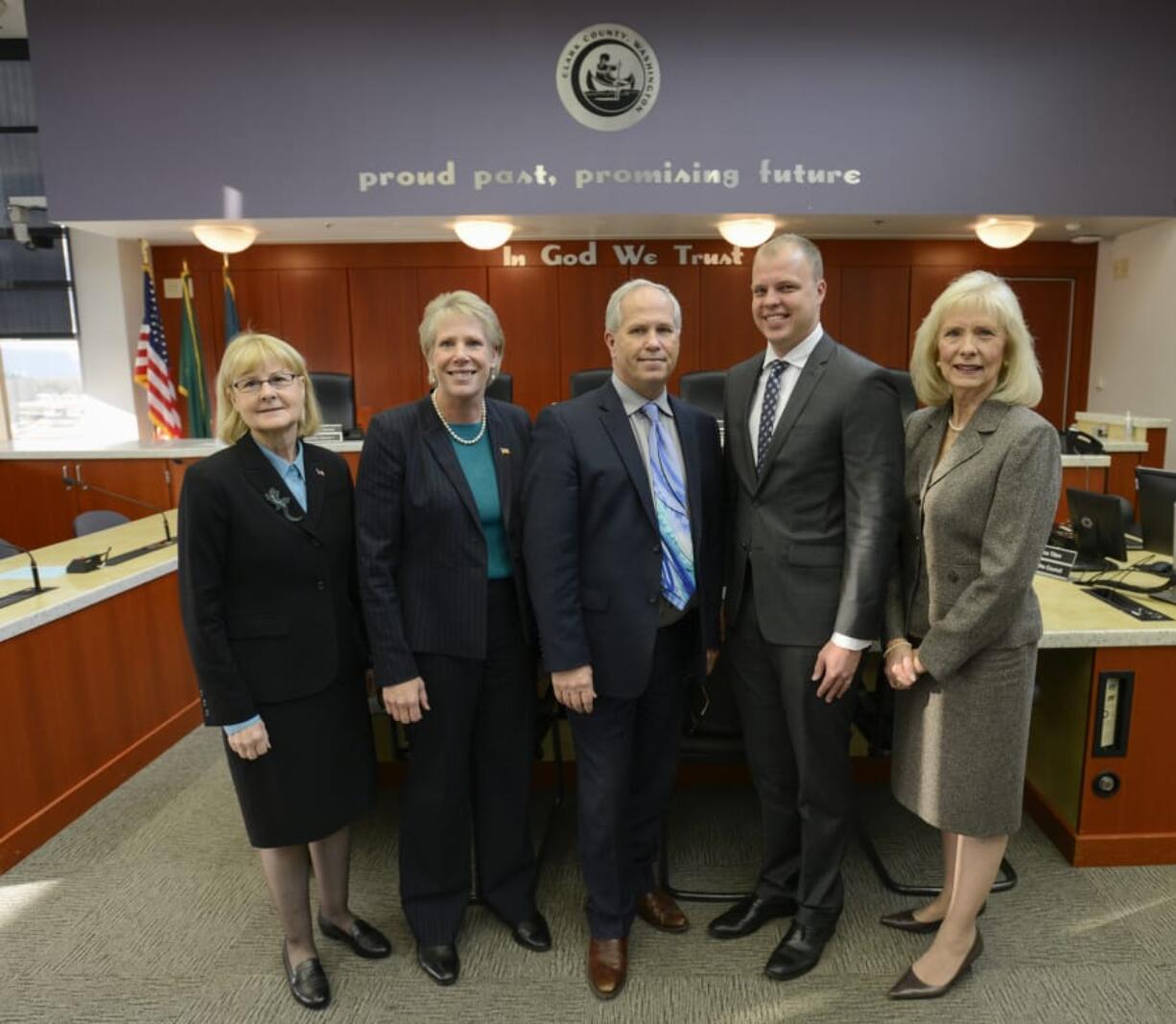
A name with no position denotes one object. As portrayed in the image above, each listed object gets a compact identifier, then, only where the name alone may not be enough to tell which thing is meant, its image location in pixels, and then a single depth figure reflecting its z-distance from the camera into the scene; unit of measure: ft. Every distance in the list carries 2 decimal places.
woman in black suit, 5.21
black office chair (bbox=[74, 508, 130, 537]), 12.97
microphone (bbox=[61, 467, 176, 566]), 10.41
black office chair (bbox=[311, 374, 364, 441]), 20.62
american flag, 23.75
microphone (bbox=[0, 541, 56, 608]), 8.47
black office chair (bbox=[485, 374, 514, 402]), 18.24
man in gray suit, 5.40
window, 25.80
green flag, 25.31
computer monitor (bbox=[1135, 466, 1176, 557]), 8.54
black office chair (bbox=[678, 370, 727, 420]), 18.76
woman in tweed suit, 5.06
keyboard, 7.30
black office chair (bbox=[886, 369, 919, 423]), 14.50
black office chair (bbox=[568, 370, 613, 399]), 18.26
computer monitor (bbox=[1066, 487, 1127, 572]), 8.65
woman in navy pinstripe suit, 5.62
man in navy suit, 5.44
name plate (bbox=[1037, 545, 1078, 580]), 8.77
